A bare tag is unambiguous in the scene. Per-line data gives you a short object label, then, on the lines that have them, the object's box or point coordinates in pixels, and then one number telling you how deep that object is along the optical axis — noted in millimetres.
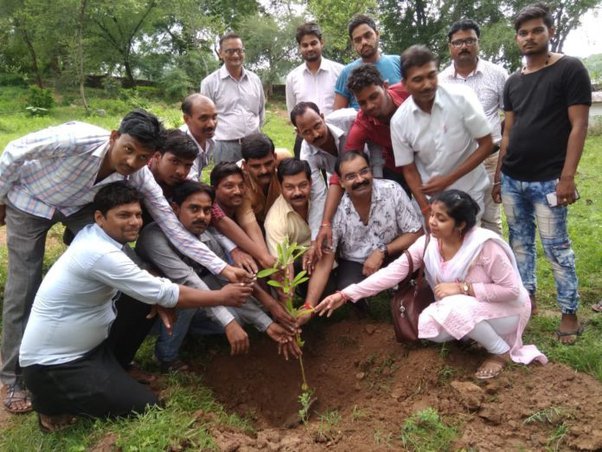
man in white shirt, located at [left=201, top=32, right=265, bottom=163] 5512
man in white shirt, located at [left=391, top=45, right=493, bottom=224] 3307
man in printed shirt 3768
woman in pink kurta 2951
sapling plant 2904
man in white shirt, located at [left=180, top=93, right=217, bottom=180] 3924
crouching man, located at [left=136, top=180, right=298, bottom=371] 3350
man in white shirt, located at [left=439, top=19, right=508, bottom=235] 4250
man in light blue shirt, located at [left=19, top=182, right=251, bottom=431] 2777
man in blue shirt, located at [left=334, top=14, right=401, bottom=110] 4578
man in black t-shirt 3230
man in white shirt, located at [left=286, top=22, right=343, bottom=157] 5066
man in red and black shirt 3510
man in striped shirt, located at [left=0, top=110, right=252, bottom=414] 2941
